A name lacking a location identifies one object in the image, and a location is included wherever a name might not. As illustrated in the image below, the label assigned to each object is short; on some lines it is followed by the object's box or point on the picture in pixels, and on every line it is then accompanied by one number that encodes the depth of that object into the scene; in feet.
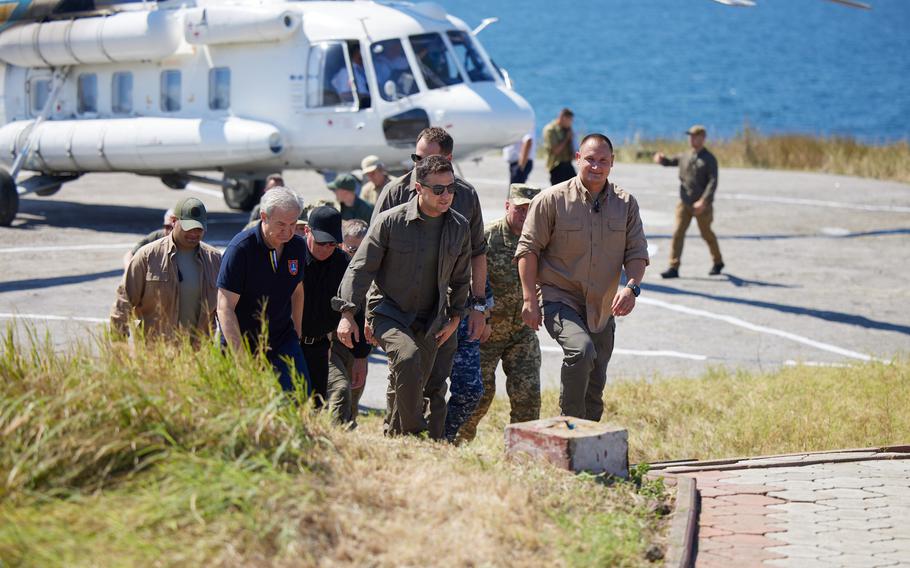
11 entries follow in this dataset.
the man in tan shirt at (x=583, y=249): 50.03
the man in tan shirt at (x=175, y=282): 48.37
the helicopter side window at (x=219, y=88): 120.98
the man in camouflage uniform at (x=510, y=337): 54.13
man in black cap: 51.42
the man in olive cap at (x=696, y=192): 102.68
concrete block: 40.32
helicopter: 114.21
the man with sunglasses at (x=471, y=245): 49.73
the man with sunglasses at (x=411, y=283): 46.44
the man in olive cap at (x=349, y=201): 70.95
